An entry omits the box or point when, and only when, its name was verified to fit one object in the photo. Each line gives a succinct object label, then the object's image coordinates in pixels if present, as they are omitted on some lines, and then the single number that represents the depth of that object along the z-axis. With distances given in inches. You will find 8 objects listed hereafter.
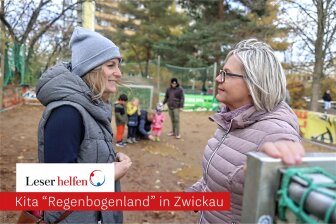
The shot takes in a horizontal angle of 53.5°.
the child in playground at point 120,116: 312.2
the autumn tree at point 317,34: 560.7
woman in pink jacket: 62.4
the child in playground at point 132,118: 329.7
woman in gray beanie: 60.2
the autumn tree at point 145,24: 1183.6
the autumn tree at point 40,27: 516.4
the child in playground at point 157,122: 357.4
